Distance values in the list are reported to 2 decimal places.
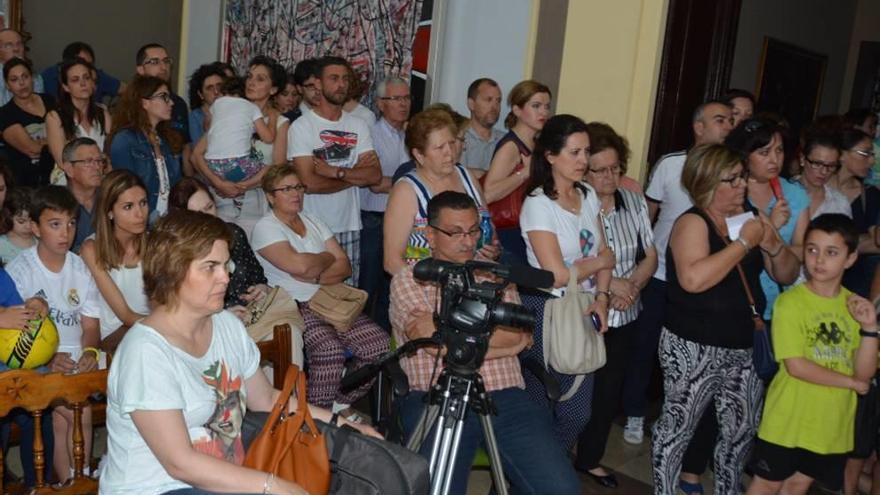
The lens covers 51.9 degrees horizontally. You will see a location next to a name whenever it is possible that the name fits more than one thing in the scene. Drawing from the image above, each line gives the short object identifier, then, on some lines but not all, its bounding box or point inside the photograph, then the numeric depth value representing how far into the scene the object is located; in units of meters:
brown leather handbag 2.18
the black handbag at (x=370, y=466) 2.22
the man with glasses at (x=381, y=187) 4.96
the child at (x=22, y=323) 2.93
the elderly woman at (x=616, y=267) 3.64
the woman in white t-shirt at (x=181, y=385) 2.08
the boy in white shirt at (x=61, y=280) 3.29
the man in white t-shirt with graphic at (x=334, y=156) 4.64
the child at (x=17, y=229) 3.51
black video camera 2.45
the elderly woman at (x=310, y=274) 3.78
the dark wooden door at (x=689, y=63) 4.83
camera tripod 2.52
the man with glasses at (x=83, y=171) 3.94
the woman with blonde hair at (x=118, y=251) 3.40
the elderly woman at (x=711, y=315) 3.24
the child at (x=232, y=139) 4.88
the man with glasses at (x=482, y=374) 2.79
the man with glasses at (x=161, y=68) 5.23
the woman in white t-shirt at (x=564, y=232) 3.34
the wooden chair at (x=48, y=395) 2.24
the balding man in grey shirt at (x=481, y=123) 4.84
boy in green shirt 3.12
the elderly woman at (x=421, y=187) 3.52
